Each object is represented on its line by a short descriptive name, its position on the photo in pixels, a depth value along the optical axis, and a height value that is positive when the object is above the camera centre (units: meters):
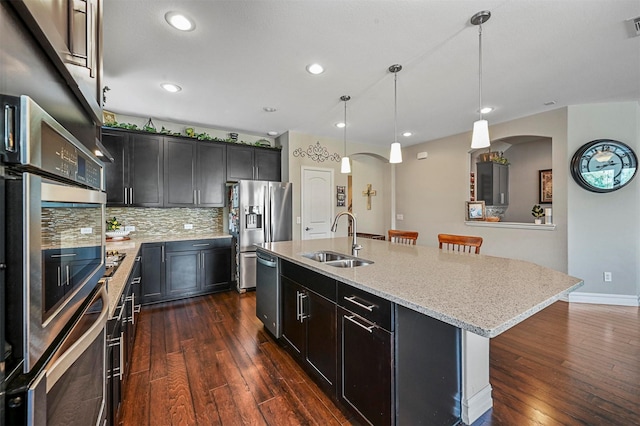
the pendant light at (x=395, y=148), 2.60 +0.64
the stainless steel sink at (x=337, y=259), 2.19 -0.41
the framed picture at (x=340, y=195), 5.42 +0.33
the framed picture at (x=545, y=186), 5.29 +0.50
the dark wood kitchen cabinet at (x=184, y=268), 3.61 -0.81
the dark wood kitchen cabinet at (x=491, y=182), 5.31 +0.59
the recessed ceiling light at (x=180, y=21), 1.89 +1.38
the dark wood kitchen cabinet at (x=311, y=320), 1.78 -0.81
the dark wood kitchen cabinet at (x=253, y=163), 4.44 +0.83
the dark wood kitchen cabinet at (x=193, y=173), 4.00 +0.60
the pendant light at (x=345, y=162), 3.29 +0.61
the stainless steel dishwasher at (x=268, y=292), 2.50 -0.79
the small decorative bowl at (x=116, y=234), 3.58 -0.29
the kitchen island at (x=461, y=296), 1.07 -0.38
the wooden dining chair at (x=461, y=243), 2.58 -0.31
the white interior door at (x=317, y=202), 4.93 +0.18
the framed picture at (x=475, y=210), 4.72 +0.03
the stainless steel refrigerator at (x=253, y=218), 4.14 -0.10
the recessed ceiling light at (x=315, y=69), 2.57 +1.39
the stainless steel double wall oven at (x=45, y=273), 0.46 -0.13
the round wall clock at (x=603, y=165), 3.43 +0.60
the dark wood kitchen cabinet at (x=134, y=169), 3.62 +0.60
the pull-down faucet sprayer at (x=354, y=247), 2.35 -0.31
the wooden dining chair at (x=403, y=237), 3.33 -0.31
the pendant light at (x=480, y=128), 1.91 +0.63
